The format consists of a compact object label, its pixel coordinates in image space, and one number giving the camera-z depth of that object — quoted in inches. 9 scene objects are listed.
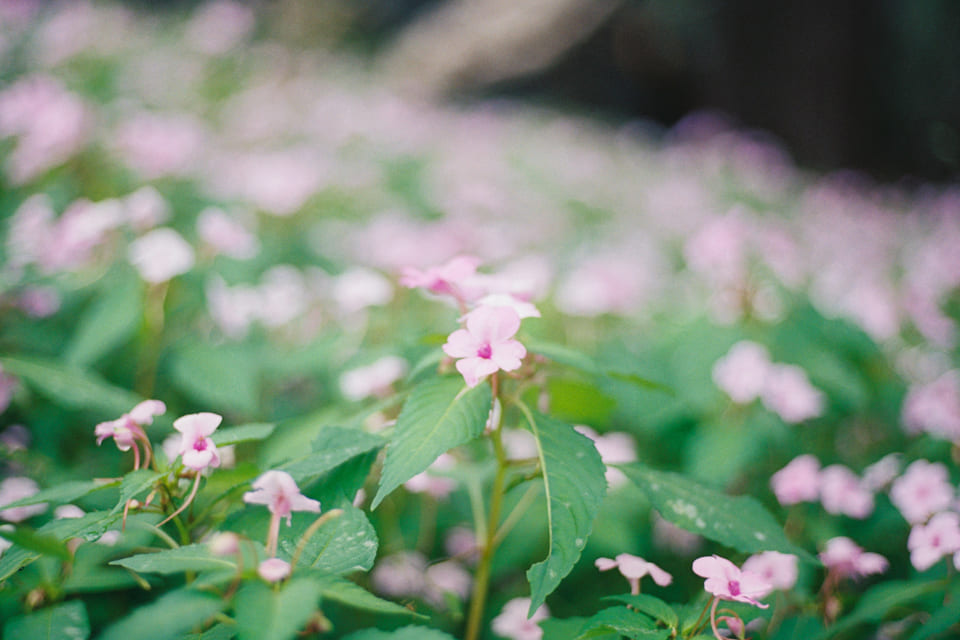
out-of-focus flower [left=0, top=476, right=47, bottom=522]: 22.7
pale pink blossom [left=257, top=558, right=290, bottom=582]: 18.8
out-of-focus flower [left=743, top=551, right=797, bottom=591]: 22.8
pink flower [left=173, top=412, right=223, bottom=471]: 20.2
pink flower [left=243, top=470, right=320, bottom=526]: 19.9
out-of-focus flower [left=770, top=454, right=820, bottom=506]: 25.4
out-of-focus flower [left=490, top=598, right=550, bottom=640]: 22.5
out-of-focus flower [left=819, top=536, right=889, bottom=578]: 22.9
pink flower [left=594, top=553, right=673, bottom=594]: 21.2
